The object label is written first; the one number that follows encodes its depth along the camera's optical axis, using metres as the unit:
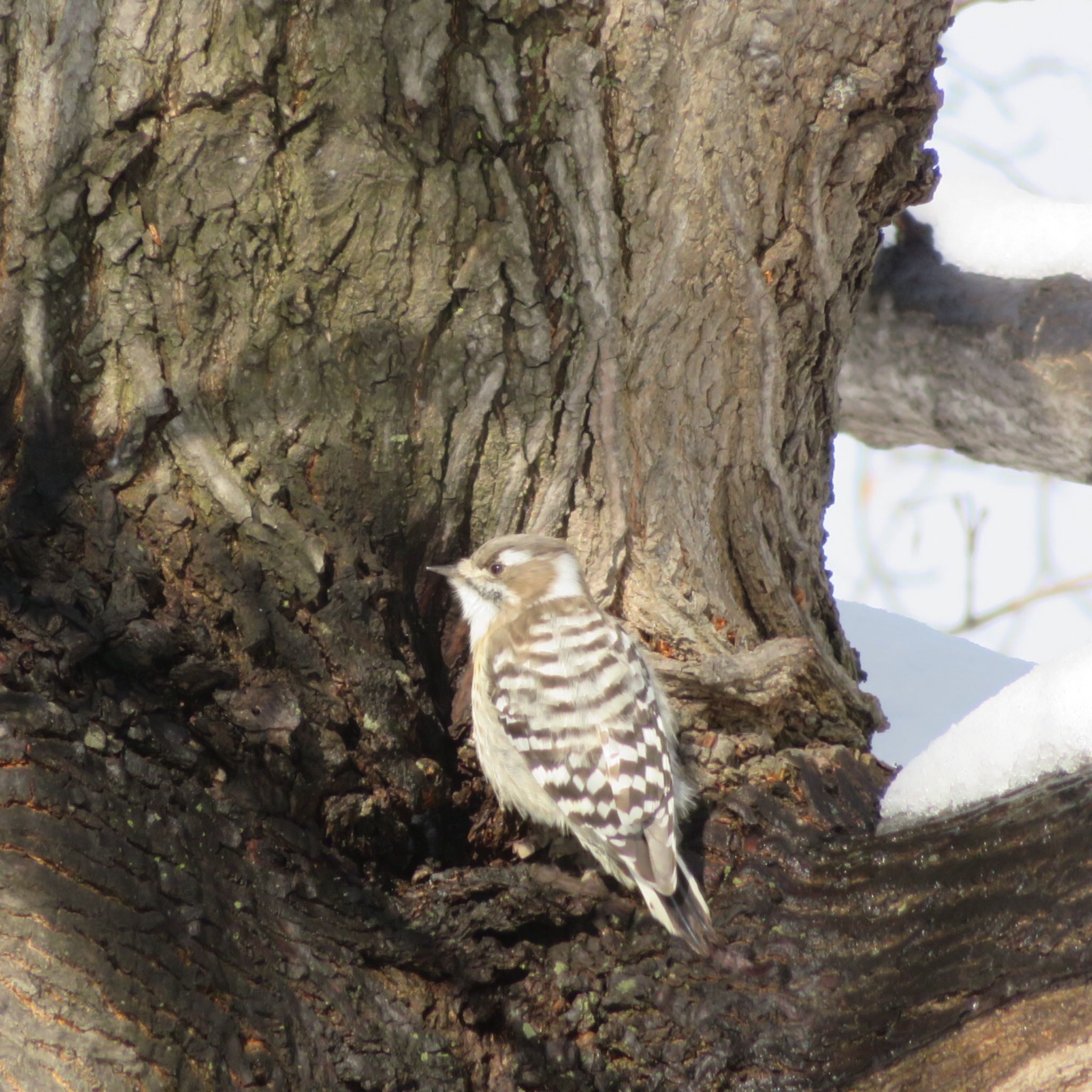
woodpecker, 5.71
